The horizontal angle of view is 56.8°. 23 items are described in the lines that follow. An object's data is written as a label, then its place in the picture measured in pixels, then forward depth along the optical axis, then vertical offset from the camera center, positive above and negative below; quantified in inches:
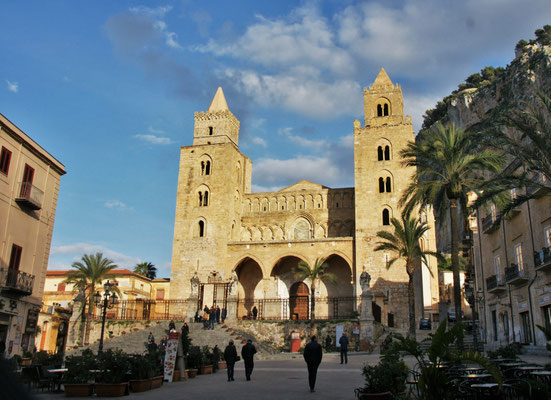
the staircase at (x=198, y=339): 1036.5 -2.6
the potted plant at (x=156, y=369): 504.3 -32.5
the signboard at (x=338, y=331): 1140.8 +23.3
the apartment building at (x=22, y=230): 801.6 +167.8
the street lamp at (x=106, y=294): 799.1 +61.8
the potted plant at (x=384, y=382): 364.5 -27.4
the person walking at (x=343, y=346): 804.0 -6.3
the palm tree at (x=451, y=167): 749.9 +259.7
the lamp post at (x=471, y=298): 755.4 +70.5
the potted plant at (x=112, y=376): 453.1 -35.1
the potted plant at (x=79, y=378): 457.7 -37.8
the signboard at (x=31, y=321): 861.2 +20.8
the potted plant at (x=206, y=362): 666.4 -31.5
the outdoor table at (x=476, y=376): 372.5 -21.6
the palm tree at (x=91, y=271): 1375.5 +168.2
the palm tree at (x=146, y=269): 2406.5 +307.4
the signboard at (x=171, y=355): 554.7 -19.1
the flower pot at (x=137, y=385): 475.8 -44.0
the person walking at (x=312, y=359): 461.1 -15.7
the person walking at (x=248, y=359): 566.9 -21.2
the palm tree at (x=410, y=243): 1107.9 +217.4
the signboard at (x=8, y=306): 783.7 +40.9
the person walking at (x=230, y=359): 566.3 -21.8
